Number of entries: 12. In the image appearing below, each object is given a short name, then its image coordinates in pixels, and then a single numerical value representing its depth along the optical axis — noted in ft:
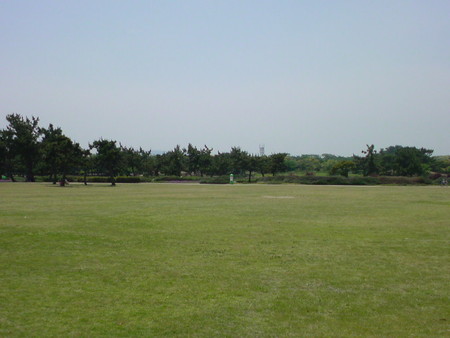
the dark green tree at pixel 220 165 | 309.01
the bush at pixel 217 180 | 255.29
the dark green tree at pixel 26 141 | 267.59
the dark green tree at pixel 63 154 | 193.60
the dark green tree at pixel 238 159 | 288.10
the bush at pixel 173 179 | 280.61
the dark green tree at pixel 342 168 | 312.46
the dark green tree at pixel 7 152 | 264.11
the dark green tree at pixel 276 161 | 292.36
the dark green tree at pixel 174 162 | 311.68
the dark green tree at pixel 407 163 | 287.69
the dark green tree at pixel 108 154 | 205.87
